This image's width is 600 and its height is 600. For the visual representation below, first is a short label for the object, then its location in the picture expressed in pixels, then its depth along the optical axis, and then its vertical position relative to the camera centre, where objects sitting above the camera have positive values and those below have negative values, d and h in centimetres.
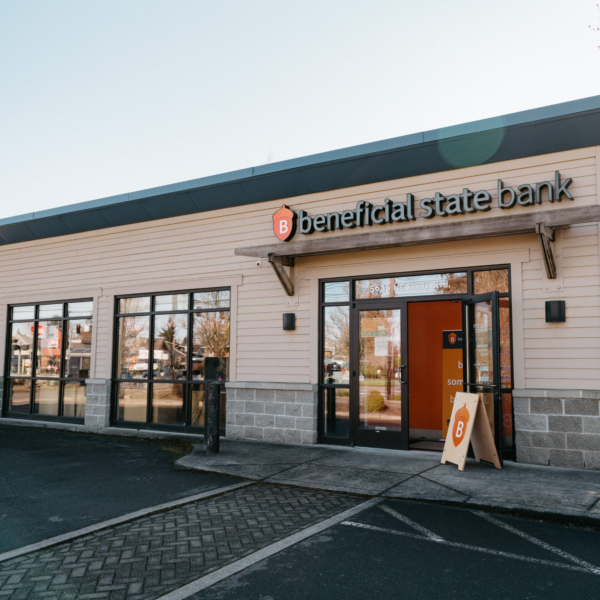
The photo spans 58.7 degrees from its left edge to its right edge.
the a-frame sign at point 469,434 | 705 -111
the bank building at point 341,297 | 732 +95
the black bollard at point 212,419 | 830 -109
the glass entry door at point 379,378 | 856 -44
